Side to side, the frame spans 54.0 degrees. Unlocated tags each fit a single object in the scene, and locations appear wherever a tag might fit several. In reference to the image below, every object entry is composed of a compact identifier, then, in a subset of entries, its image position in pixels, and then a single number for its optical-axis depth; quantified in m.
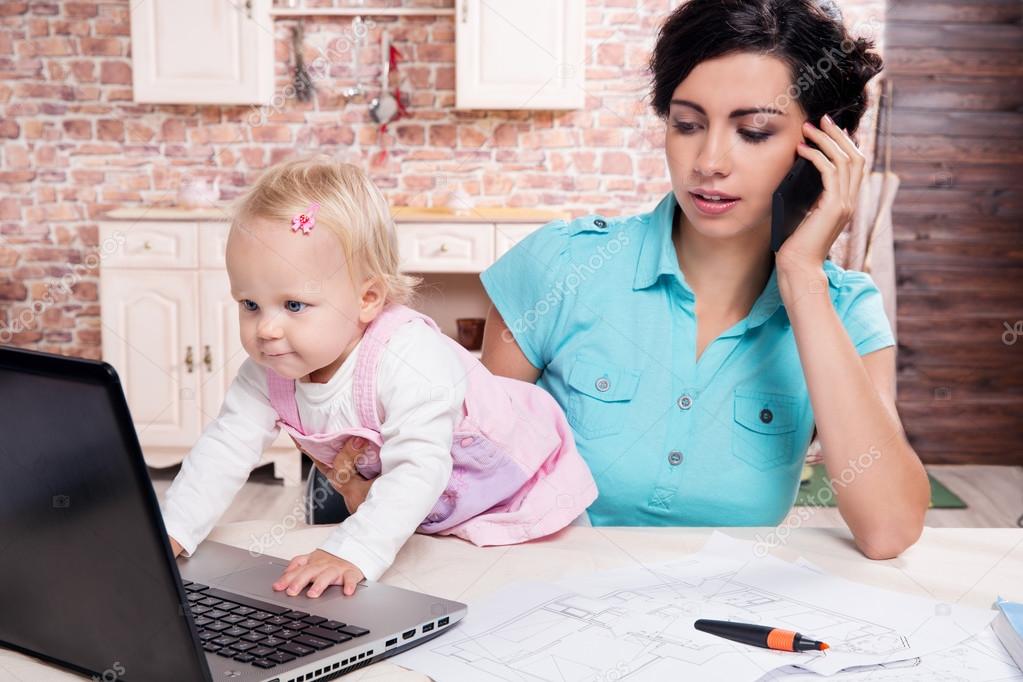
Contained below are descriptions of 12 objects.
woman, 1.28
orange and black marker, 0.87
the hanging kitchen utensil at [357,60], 4.10
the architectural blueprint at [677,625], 0.85
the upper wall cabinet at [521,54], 3.72
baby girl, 1.12
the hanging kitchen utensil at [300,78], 4.08
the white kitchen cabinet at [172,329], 3.66
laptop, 0.67
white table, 1.05
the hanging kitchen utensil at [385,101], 4.09
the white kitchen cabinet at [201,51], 3.78
